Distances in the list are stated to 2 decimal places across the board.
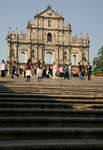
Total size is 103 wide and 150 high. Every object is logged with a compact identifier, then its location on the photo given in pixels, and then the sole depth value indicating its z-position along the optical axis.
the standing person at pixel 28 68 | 12.95
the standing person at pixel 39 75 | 13.74
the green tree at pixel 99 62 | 62.26
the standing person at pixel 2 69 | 18.77
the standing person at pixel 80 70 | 18.53
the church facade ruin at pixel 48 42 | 47.56
